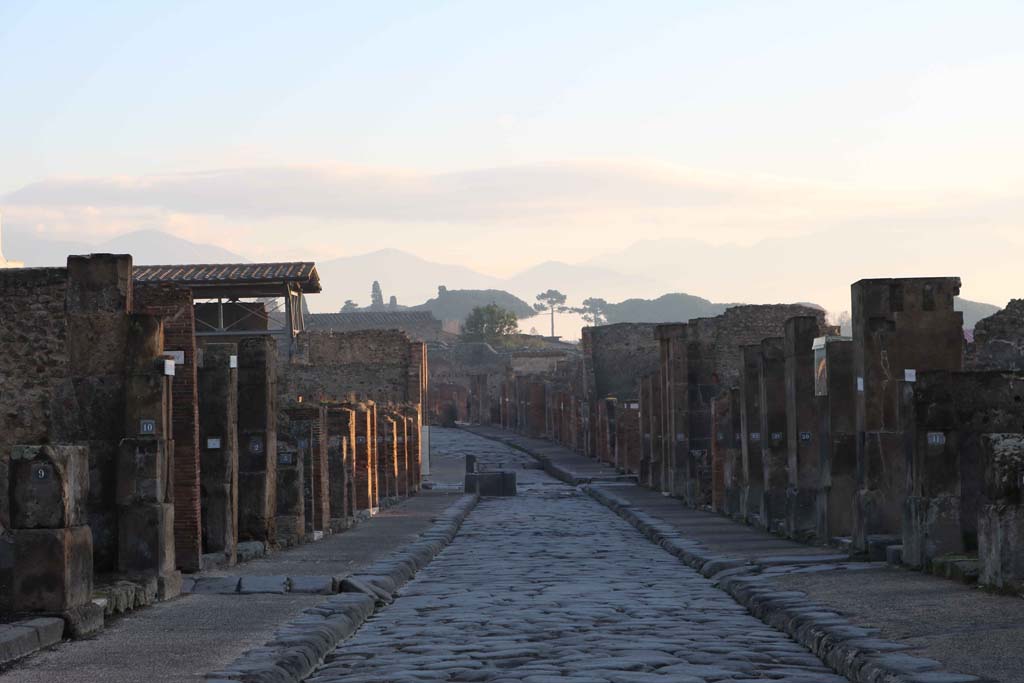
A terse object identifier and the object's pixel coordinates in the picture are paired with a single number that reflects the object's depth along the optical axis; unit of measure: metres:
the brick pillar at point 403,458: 36.28
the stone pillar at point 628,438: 42.84
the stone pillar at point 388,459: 33.47
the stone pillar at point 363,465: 28.30
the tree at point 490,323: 125.62
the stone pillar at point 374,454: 29.76
